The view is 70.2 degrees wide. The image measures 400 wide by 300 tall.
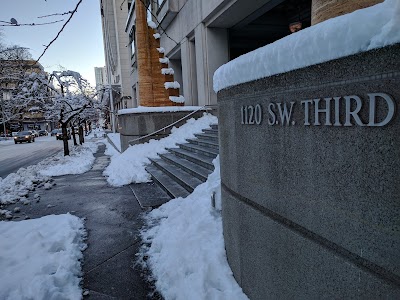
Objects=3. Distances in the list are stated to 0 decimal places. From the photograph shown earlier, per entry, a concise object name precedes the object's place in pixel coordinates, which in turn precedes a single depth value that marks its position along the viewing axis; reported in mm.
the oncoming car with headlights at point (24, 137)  38953
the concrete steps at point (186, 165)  6688
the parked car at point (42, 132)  65019
